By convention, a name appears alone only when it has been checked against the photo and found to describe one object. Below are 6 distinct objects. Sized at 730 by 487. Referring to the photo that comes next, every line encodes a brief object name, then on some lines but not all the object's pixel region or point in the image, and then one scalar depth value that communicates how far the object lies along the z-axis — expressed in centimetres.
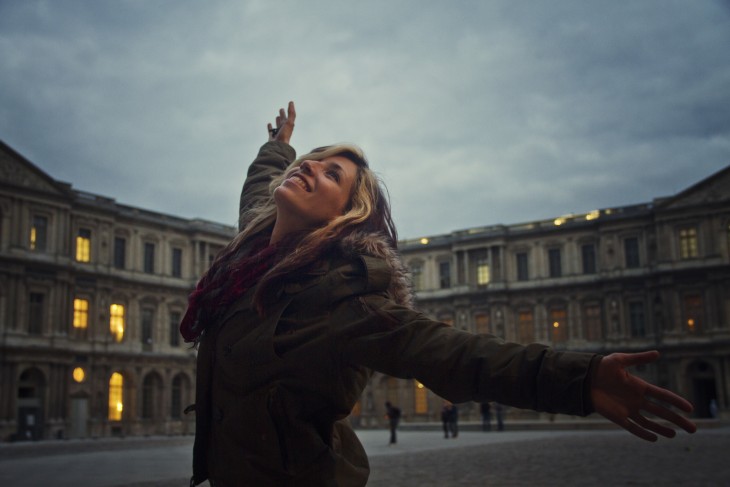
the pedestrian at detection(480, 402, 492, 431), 3622
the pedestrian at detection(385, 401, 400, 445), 2601
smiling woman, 169
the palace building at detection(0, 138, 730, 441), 3875
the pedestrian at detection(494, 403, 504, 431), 3690
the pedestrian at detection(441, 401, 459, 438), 3082
